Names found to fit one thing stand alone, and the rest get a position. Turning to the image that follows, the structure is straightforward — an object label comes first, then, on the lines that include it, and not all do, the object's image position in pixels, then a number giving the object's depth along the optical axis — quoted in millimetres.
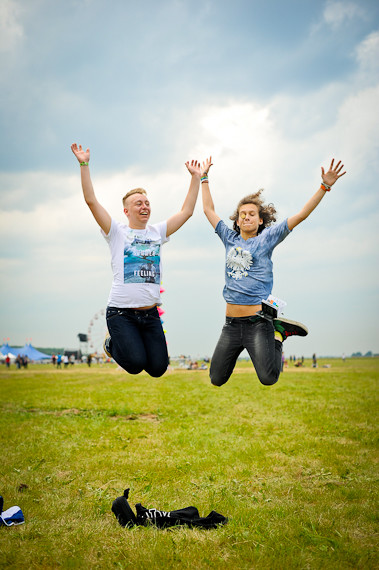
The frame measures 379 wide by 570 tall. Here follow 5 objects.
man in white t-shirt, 5660
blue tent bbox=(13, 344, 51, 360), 85125
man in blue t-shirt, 5715
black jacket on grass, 6016
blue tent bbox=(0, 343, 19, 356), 77250
